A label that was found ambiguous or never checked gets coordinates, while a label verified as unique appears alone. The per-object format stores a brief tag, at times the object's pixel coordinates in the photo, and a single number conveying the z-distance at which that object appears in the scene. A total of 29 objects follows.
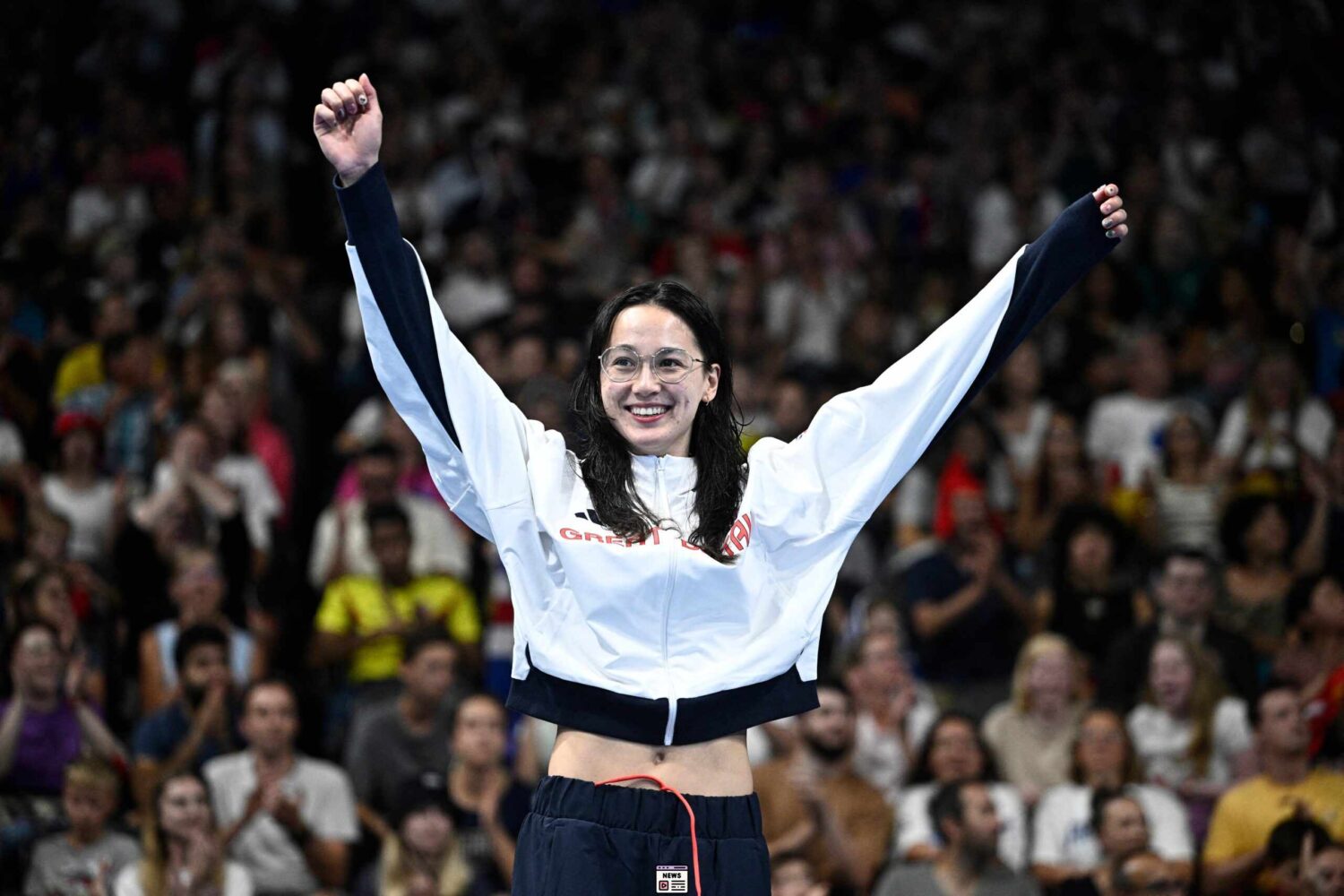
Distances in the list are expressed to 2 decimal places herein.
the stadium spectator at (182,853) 13.79
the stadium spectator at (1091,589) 17.47
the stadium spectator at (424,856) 14.30
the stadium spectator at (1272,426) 19.14
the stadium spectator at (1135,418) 19.81
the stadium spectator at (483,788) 14.64
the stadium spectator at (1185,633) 16.69
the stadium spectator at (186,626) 16.19
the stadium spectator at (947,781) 14.60
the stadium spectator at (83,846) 13.81
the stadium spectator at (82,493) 17.77
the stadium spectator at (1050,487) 18.89
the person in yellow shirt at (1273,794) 14.59
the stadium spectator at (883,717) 16.16
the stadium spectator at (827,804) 14.52
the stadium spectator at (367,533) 17.70
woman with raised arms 6.79
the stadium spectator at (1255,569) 17.56
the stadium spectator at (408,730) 15.46
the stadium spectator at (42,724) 14.86
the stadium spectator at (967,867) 14.01
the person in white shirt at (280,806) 14.62
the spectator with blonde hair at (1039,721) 15.83
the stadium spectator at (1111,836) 14.03
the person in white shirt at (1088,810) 14.54
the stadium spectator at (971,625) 17.36
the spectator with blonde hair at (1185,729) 15.96
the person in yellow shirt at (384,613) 16.89
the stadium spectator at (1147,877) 13.67
